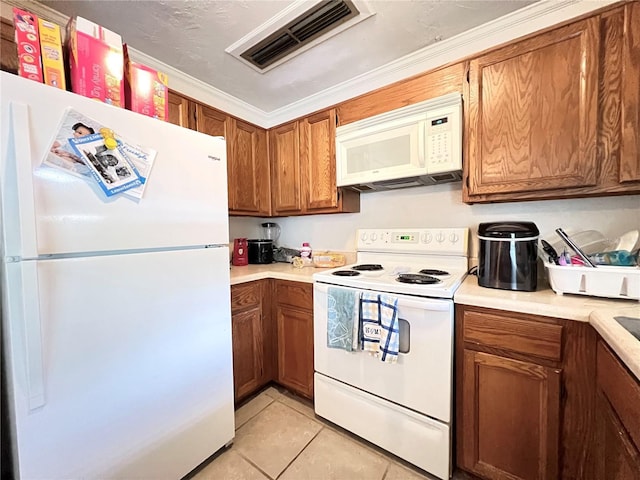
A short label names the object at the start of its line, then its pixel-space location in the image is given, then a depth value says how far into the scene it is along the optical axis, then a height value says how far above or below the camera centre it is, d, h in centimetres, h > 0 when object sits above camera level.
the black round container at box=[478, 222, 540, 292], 117 -14
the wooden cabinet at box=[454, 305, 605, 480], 96 -70
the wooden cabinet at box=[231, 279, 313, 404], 168 -74
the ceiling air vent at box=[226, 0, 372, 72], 132 +117
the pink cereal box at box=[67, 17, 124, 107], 96 +68
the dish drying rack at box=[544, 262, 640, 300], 96 -22
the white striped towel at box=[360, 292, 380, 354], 129 -48
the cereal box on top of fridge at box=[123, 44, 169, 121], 111 +65
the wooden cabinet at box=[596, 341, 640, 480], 65 -58
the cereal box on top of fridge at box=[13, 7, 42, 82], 87 +66
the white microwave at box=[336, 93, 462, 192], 141 +51
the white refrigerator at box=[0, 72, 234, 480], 76 -26
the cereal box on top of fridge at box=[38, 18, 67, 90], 90 +65
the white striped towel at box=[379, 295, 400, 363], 124 -50
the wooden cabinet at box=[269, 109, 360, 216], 194 +51
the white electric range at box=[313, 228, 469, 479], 117 -71
